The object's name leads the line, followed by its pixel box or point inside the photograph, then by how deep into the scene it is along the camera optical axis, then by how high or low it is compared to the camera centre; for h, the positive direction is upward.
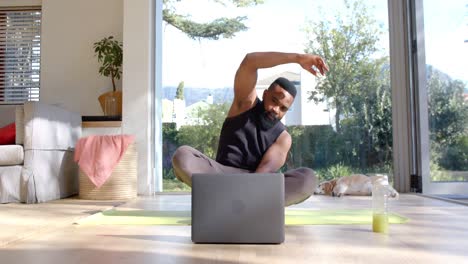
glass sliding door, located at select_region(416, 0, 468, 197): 3.37 +0.42
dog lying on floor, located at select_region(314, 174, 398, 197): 3.79 -0.28
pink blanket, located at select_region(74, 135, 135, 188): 3.55 -0.01
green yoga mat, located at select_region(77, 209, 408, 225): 2.05 -0.30
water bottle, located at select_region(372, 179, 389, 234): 1.75 -0.22
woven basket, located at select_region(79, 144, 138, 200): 3.58 -0.23
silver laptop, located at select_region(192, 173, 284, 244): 1.50 -0.18
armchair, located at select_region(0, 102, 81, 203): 3.23 -0.02
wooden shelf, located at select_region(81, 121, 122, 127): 4.10 +0.27
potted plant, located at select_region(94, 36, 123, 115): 4.20 +0.78
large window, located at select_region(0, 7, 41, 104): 4.57 +0.99
